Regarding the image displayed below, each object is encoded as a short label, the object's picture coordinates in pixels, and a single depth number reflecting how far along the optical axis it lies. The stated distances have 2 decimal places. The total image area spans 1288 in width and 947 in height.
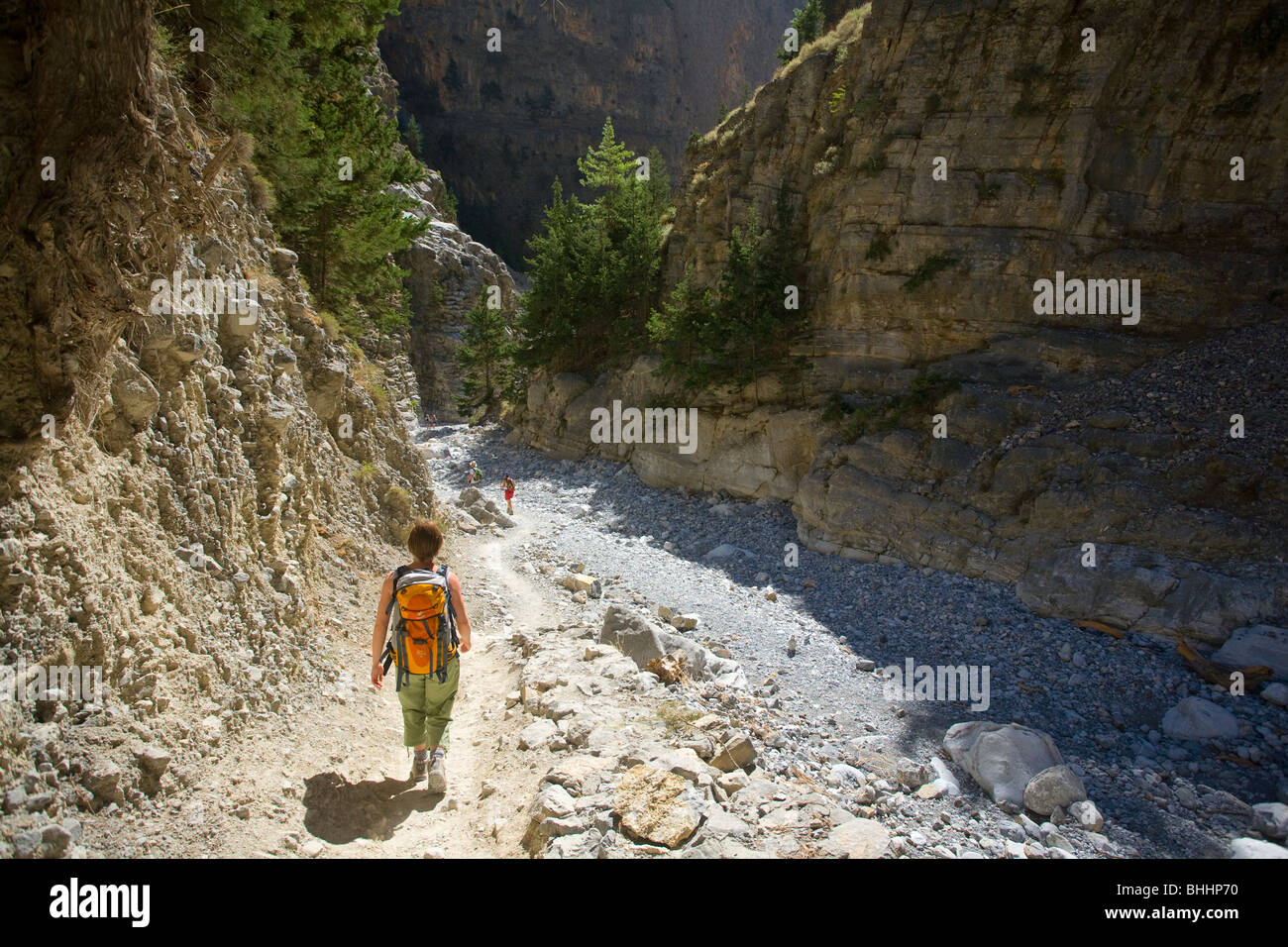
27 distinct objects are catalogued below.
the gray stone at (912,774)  6.79
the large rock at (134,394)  4.48
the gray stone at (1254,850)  5.98
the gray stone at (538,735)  5.49
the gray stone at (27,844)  2.77
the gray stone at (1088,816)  6.21
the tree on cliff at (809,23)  23.89
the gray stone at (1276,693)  8.56
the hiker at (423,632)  4.21
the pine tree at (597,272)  24.61
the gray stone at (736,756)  5.75
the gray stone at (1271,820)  6.35
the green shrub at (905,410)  15.52
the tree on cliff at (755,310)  18.50
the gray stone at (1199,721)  8.13
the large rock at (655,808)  4.18
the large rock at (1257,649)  9.23
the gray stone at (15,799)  2.86
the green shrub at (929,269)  15.75
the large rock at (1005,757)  6.73
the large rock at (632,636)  8.30
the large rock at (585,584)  11.95
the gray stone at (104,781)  3.25
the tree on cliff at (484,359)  32.75
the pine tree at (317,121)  7.33
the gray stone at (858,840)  4.69
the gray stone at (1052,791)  6.45
